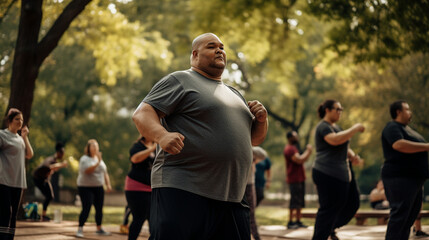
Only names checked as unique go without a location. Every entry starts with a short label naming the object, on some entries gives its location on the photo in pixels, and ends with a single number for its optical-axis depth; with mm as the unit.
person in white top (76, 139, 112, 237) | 9797
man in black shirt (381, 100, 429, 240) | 5988
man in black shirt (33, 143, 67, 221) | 13383
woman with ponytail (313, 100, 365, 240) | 6516
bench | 11141
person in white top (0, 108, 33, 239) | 6379
